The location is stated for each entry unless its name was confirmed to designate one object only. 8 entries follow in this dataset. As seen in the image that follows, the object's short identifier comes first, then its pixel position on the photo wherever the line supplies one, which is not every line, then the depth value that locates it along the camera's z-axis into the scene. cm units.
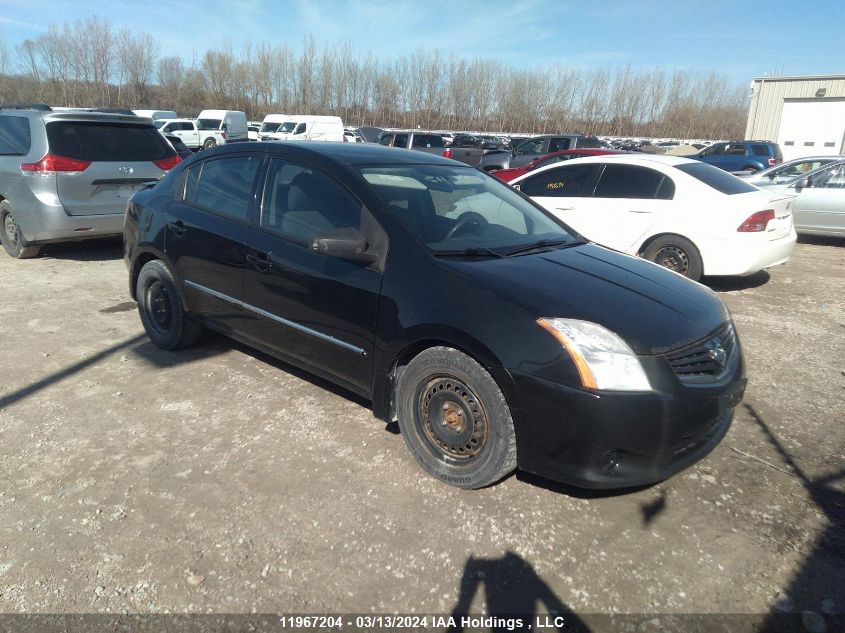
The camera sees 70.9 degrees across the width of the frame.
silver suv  705
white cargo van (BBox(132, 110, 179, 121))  3915
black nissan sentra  268
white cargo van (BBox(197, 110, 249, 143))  3509
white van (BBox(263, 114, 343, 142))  3012
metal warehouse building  3083
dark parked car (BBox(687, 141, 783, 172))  2144
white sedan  654
